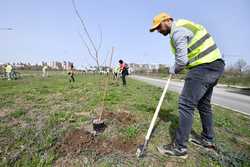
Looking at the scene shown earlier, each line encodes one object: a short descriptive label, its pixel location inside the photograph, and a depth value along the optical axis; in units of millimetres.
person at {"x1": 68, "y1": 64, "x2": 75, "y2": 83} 9903
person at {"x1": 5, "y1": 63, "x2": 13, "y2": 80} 13266
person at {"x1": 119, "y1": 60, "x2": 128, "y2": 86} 8286
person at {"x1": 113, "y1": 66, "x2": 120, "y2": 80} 10509
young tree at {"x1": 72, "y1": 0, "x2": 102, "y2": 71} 2328
